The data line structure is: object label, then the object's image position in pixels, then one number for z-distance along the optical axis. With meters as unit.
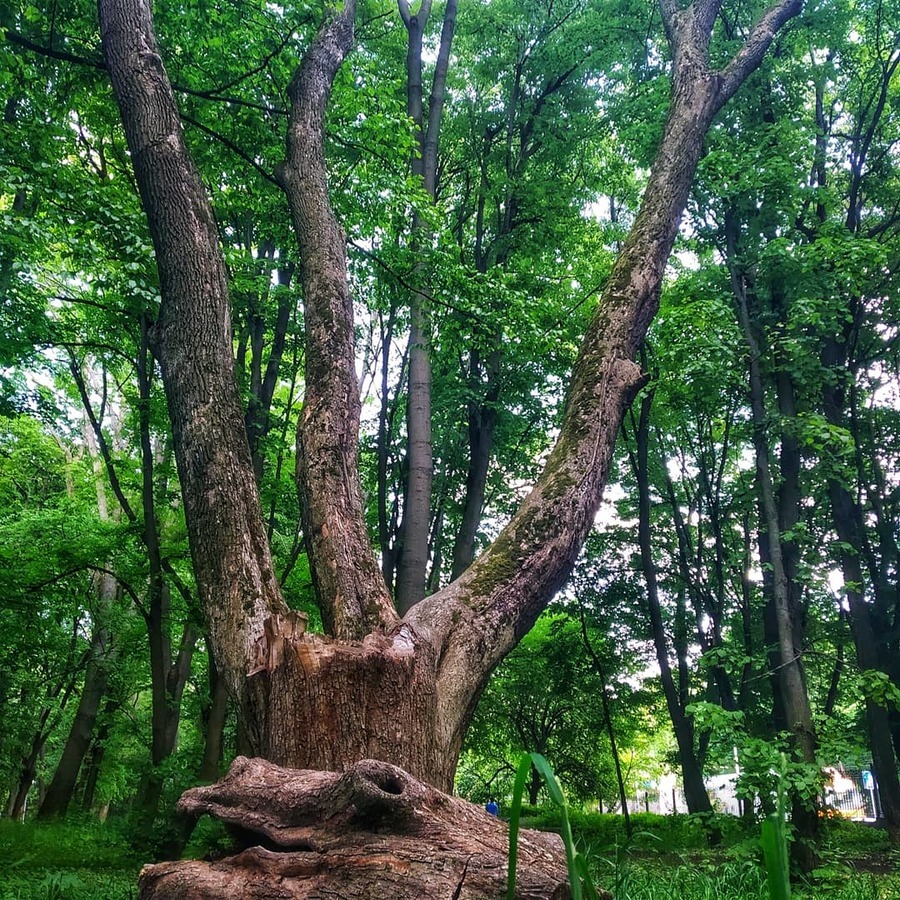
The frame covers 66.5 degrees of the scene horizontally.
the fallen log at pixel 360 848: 1.81
